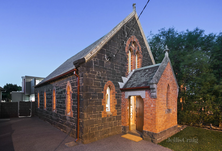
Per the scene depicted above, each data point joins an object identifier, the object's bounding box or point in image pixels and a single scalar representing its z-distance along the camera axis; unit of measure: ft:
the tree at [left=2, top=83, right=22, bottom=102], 169.55
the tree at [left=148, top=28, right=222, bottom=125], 36.09
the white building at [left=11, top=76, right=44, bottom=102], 83.92
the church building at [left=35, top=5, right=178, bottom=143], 24.90
